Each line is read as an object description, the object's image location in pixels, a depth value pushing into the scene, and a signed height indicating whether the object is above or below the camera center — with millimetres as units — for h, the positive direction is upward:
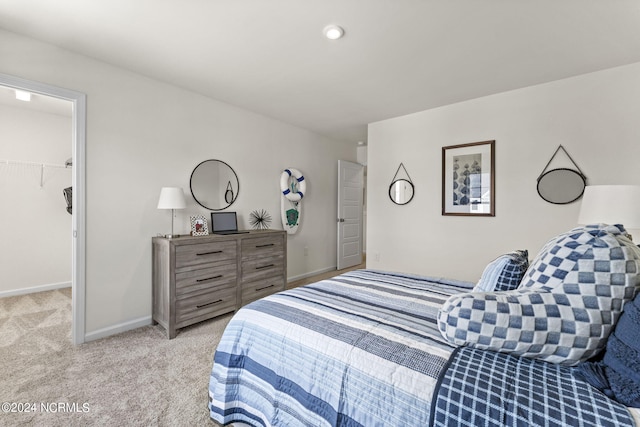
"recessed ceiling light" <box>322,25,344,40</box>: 2000 +1305
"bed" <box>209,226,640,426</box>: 802 -526
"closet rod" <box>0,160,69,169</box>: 3590 +646
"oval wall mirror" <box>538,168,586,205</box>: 2701 +263
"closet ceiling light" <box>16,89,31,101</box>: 3172 +1325
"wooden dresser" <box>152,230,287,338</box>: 2588 -643
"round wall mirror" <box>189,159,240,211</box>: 3221 +329
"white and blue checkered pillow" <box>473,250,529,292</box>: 1312 -296
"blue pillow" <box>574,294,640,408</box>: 777 -450
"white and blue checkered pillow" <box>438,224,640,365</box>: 899 -318
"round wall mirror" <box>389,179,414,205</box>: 3775 +284
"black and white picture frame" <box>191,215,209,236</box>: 3018 -149
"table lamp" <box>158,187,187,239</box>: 2682 +126
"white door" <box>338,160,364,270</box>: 5199 +4
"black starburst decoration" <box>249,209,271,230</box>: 3832 -96
